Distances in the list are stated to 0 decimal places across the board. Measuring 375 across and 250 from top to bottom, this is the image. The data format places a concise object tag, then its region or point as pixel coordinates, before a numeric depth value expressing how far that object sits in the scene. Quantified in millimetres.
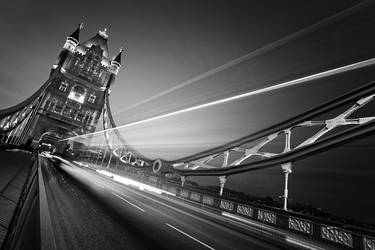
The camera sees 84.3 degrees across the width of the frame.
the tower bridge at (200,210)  4918
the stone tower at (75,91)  61406
